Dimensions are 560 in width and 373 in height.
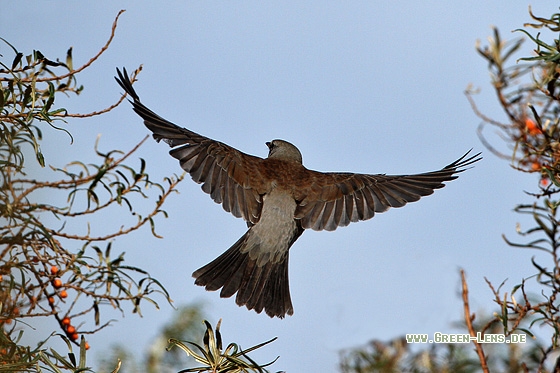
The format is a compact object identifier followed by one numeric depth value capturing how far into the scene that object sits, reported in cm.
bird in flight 952
